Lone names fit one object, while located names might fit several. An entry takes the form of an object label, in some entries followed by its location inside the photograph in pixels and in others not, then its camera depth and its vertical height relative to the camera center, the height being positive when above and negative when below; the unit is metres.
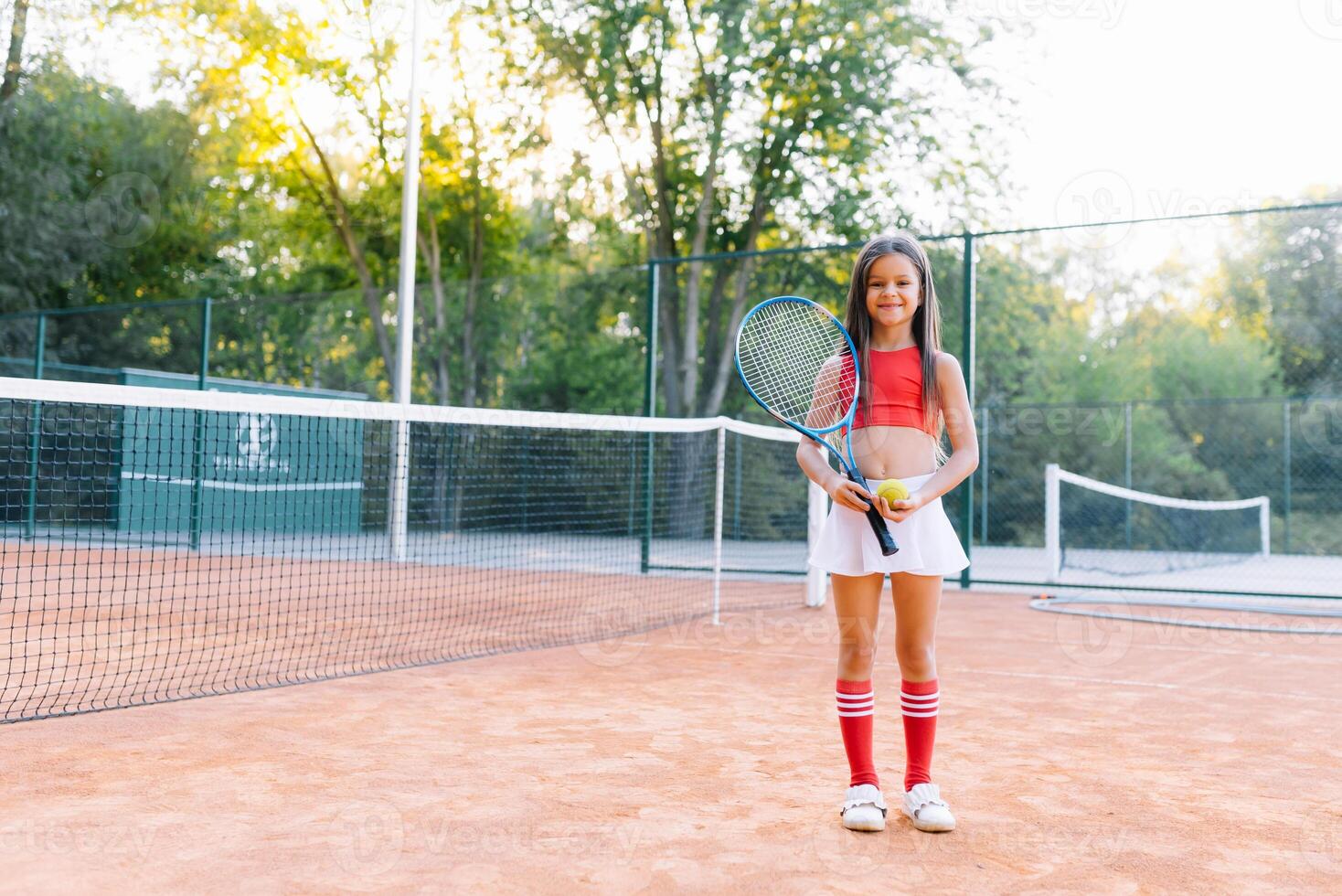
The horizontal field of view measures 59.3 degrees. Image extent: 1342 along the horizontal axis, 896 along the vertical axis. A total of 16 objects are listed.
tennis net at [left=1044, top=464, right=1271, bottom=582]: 14.30 -0.39
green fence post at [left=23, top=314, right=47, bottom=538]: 12.82 +1.28
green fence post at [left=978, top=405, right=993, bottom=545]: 15.52 -0.10
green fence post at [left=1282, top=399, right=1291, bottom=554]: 14.76 +0.54
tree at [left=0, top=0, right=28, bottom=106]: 18.42 +6.65
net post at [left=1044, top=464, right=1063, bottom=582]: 9.02 -0.16
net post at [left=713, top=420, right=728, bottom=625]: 6.94 -0.15
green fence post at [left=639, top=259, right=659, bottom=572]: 9.79 +0.84
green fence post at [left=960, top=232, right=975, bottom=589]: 8.94 +1.31
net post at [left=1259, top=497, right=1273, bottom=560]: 14.27 -0.25
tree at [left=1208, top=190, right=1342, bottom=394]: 22.72 +4.49
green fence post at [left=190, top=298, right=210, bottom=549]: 11.53 +1.12
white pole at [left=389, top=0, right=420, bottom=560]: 11.27 +2.39
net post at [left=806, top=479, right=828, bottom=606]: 7.10 -0.18
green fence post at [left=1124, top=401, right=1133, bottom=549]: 15.53 +0.62
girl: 2.85 +0.00
